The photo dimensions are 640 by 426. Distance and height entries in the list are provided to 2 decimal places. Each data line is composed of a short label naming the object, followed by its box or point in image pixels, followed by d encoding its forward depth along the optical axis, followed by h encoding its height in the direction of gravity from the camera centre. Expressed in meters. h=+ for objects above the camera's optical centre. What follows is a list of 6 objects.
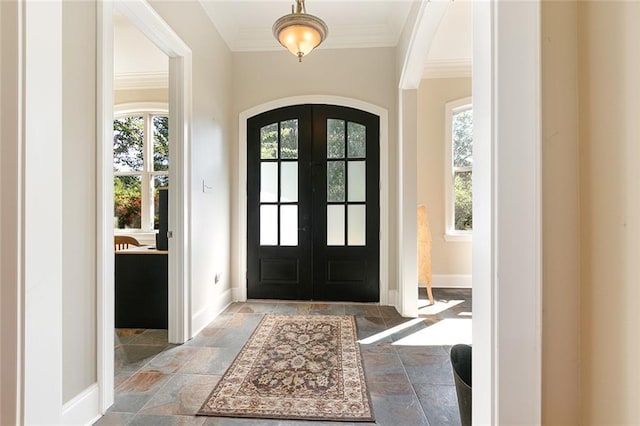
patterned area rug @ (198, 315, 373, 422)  1.65 -1.01
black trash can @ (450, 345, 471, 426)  1.18 -0.63
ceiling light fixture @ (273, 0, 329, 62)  2.29 +1.38
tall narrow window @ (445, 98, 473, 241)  4.34 +0.63
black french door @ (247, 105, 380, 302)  3.70 +0.14
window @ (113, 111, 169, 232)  5.10 +0.73
